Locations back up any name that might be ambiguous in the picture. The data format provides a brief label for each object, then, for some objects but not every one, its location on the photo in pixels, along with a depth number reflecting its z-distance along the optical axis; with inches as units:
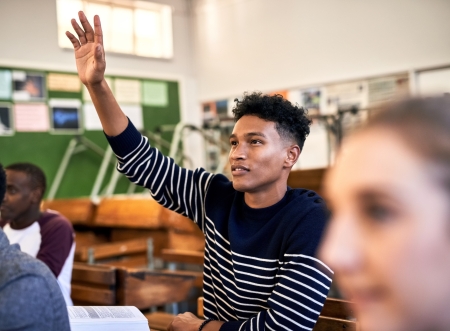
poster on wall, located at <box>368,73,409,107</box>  232.9
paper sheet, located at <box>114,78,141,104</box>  285.6
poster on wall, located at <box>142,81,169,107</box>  294.5
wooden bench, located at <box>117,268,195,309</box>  84.7
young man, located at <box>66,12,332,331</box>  55.6
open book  50.7
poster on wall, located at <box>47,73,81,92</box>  261.3
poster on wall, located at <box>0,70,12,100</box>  246.8
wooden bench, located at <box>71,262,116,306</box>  85.8
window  269.6
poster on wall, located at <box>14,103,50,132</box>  252.5
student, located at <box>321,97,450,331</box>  16.0
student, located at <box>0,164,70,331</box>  34.2
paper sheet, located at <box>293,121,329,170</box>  259.6
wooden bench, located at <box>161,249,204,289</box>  121.2
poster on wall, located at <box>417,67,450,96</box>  220.5
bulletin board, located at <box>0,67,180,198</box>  250.2
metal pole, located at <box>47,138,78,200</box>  261.3
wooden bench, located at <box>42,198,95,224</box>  223.1
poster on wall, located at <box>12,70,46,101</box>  251.1
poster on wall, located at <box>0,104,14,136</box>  248.1
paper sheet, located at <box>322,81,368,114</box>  245.2
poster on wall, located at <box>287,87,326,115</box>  260.8
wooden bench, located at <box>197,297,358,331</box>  59.6
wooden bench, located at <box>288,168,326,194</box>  178.2
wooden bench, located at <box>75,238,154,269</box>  147.5
